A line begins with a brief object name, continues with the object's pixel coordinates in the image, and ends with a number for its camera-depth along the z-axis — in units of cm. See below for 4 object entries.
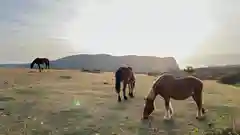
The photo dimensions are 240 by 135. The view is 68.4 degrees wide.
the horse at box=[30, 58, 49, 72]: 1820
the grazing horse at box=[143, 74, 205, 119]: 594
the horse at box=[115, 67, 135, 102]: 782
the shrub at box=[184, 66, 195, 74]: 1846
